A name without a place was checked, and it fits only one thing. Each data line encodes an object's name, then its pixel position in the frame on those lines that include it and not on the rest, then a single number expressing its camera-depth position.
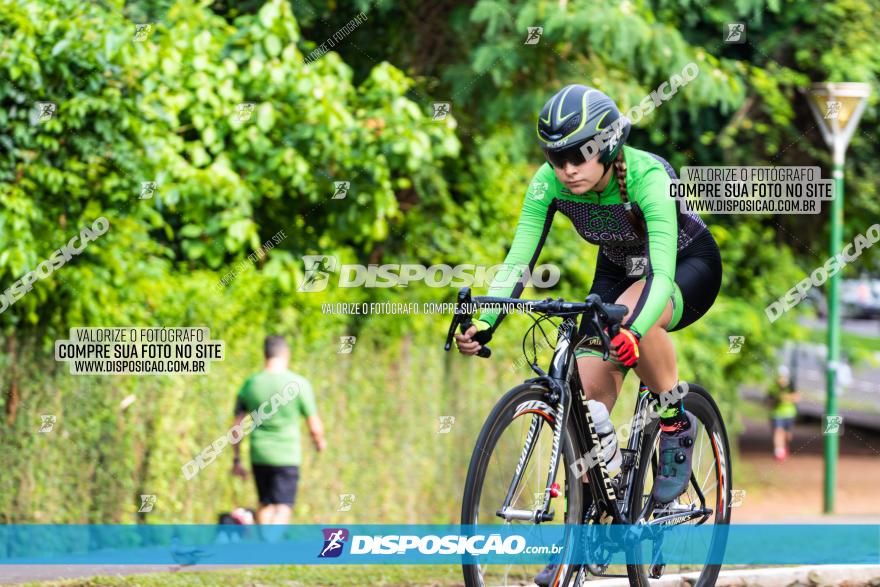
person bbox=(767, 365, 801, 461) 36.56
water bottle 10.41
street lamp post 25.95
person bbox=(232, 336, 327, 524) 16.91
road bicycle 9.41
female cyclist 9.82
